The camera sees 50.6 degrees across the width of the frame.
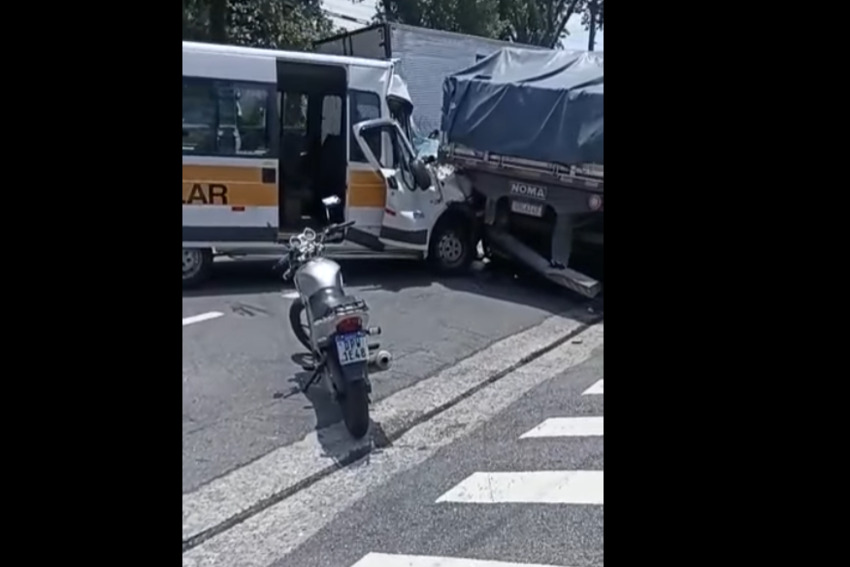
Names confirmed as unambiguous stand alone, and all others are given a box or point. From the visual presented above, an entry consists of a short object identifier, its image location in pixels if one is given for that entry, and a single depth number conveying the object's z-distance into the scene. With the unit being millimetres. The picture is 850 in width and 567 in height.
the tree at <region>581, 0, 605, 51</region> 25578
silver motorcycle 5695
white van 9641
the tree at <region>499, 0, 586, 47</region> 32250
